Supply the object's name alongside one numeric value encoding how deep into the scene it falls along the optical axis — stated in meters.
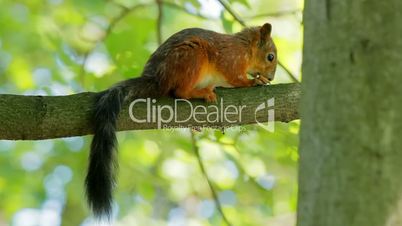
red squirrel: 5.02
